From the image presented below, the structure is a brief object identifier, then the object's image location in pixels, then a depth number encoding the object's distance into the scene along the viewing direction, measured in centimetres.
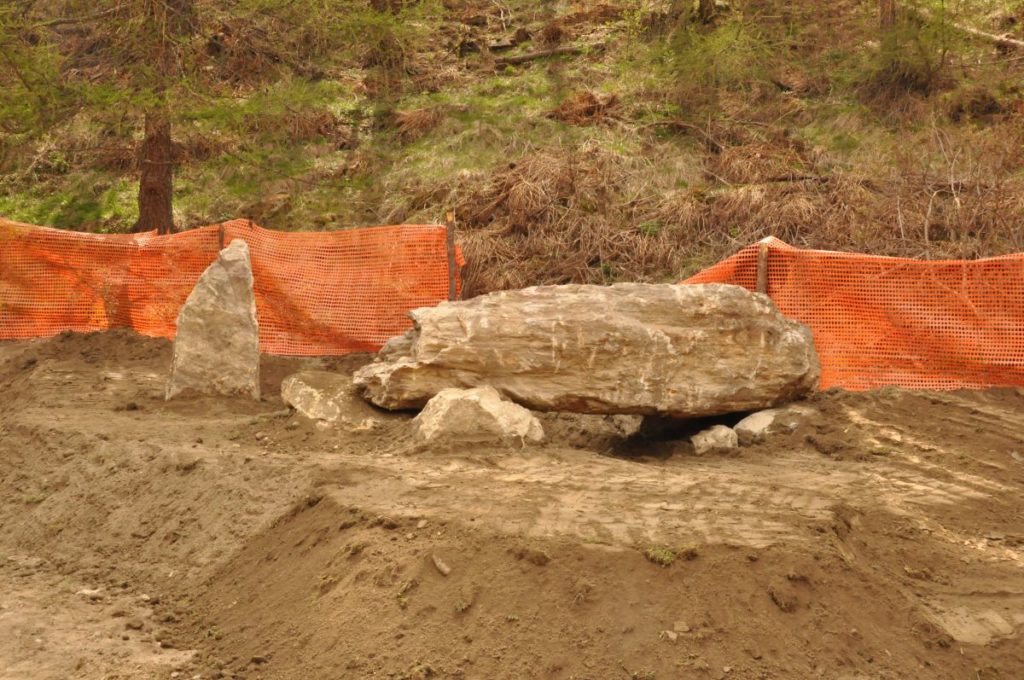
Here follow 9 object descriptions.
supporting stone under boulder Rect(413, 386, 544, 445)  675
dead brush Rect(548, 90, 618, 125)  1494
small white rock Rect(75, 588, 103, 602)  569
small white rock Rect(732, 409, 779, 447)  758
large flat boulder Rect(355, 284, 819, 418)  731
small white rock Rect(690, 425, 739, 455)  744
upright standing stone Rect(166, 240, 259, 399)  829
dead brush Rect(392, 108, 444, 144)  1538
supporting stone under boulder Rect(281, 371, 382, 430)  734
